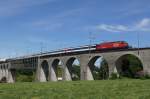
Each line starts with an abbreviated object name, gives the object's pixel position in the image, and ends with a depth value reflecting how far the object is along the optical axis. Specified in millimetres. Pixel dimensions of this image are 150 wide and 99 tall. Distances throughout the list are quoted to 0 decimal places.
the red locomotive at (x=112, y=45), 62562
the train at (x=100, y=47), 62719
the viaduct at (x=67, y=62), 58625
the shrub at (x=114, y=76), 57562
